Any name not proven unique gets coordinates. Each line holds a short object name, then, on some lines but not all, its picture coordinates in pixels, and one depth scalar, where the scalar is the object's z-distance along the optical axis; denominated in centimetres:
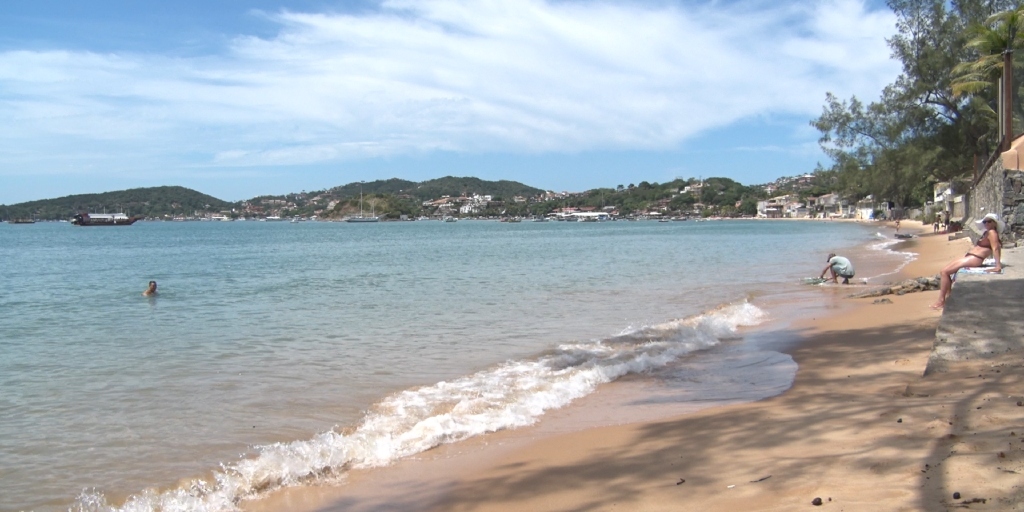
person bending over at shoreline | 1909
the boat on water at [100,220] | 12825
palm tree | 2506
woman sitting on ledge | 1156
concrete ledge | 707
